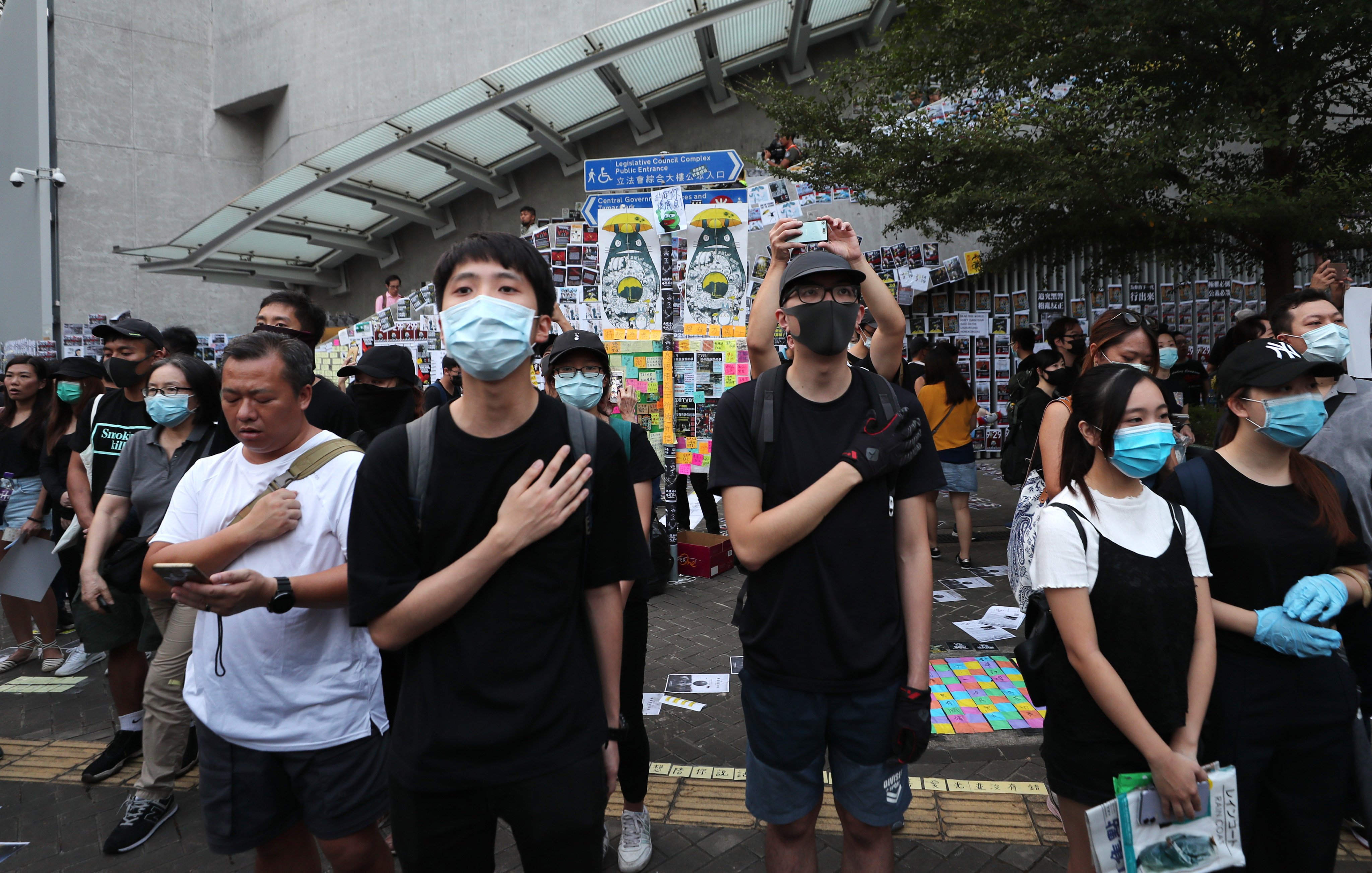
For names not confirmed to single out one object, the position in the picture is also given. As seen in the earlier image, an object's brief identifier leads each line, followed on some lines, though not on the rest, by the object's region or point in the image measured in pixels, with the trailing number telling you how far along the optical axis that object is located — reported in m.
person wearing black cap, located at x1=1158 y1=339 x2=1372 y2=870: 2.09
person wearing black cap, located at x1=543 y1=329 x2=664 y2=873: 2.88
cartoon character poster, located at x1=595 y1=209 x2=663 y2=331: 6.71
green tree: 5.57
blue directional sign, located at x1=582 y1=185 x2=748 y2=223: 6.43
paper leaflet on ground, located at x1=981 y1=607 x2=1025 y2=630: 5.26
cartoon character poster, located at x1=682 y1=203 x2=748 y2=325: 6.48
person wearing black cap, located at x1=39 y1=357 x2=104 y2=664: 4.72
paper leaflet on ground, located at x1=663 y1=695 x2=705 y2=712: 4.24
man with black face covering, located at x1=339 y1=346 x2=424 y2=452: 3.97
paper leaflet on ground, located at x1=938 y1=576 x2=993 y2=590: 6.30
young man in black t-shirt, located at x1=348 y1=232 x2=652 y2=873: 1.60
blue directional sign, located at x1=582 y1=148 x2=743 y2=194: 6.42
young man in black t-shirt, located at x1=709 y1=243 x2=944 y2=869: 2.06
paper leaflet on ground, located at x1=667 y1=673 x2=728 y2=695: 4.45
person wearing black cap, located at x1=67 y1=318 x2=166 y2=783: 3.62
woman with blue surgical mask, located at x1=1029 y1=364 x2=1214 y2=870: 2.00
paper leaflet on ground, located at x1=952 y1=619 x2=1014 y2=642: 5.06
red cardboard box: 6.85
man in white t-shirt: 2.15
